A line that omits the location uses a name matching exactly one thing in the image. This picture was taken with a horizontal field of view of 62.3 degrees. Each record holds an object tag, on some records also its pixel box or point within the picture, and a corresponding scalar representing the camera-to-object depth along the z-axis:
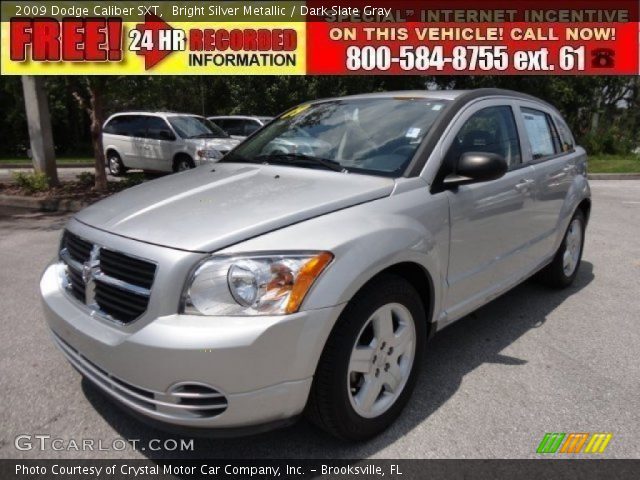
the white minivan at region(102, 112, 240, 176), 12.05
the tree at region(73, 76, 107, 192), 9.57
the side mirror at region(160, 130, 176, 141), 12.48
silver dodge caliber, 2.08
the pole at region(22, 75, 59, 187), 10.37
